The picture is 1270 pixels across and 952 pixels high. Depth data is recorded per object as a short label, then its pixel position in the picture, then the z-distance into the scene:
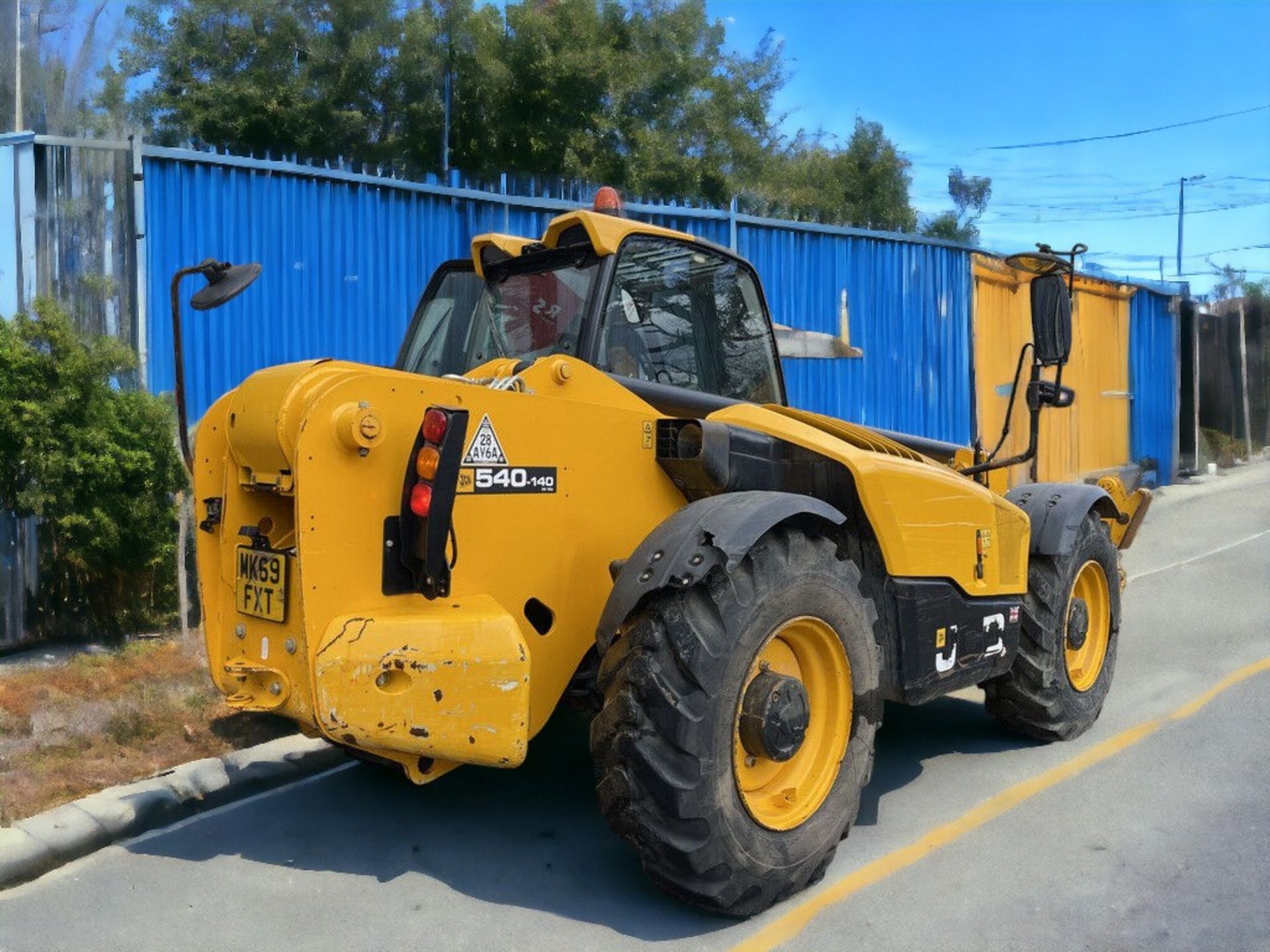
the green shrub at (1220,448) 20.97
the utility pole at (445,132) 21.41
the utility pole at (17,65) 8.84
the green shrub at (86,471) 6.90
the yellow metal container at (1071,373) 14.81
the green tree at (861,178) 28.38
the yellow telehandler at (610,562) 3.73
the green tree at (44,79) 8.34
